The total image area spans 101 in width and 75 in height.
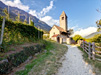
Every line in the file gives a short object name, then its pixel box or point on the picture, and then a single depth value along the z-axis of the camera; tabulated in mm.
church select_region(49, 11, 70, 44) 19950
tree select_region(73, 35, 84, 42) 18091
